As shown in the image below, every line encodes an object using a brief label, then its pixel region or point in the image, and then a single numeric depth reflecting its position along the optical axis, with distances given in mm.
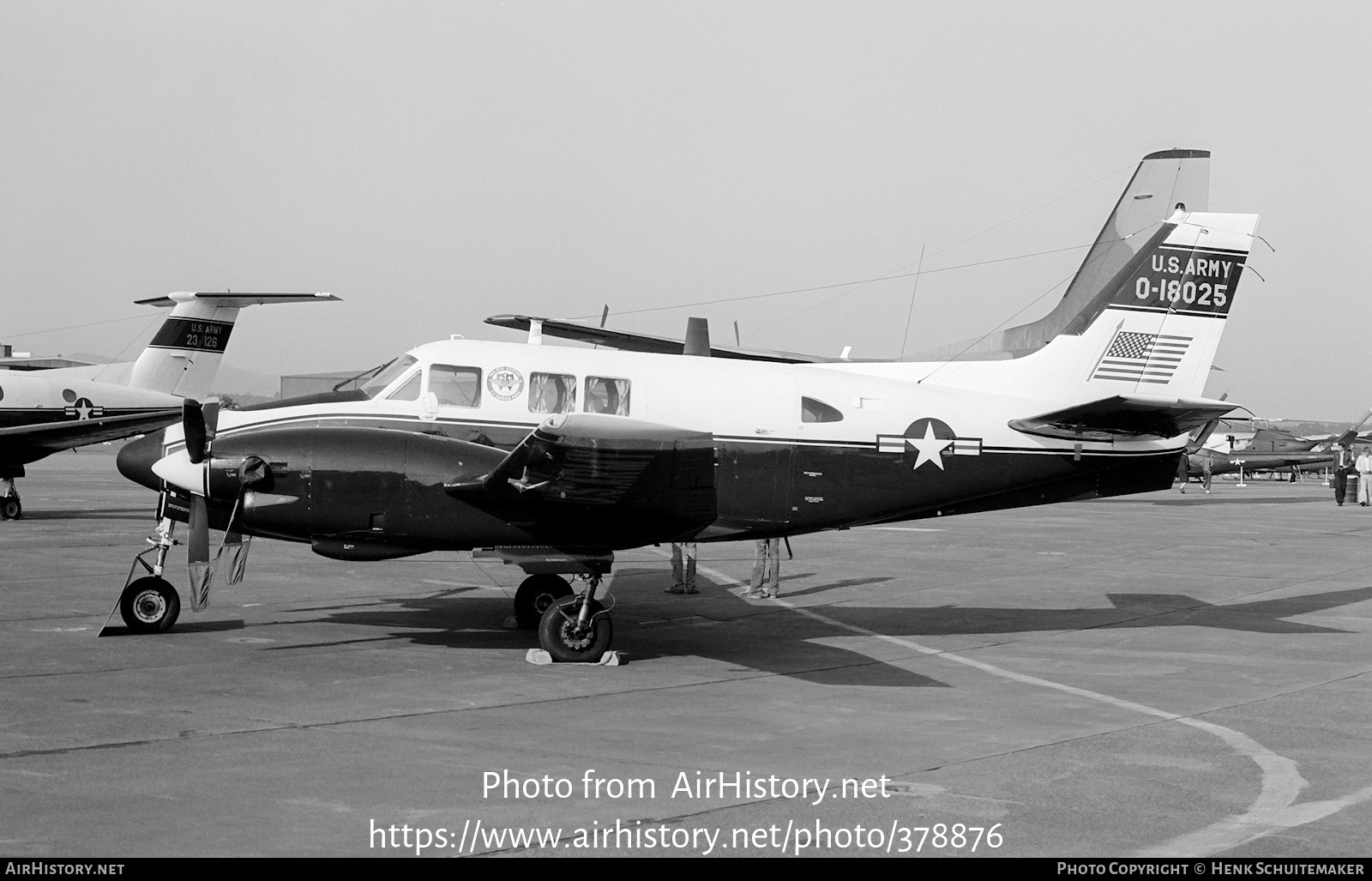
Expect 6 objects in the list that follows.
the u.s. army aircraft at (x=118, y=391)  27422
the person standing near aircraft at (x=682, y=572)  17500
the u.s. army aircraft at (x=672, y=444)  11836
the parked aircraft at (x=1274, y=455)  58094
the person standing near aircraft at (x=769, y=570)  17594
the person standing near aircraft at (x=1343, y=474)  47531
